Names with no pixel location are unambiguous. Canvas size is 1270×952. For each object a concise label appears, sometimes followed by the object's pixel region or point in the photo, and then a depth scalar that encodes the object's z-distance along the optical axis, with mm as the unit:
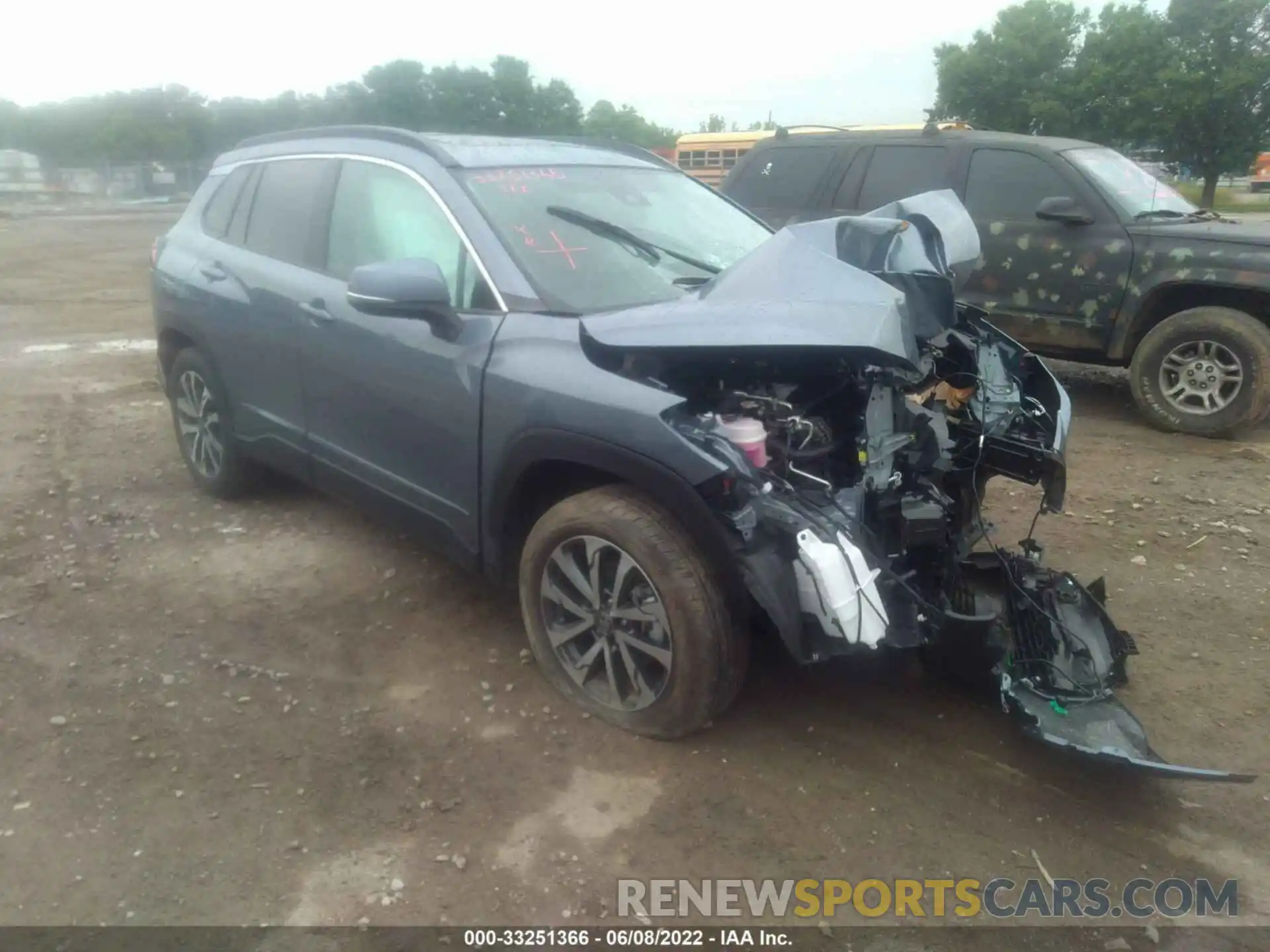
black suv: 6262
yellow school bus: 25297
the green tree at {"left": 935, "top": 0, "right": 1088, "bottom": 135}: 35344
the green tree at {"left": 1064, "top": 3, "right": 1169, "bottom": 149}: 28297
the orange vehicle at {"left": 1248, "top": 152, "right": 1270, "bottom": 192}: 20188
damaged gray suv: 2846
